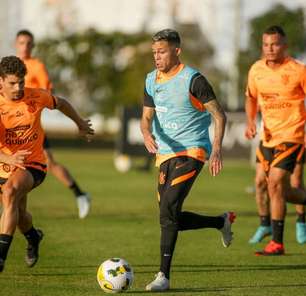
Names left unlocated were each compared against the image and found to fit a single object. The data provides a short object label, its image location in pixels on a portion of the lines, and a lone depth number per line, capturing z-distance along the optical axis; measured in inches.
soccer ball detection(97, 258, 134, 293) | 706.8
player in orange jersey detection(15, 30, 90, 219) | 1167.6
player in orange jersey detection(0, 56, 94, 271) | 749.3
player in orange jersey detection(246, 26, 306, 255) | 921.5
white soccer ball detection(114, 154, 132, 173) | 2209.6
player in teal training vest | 751.1
